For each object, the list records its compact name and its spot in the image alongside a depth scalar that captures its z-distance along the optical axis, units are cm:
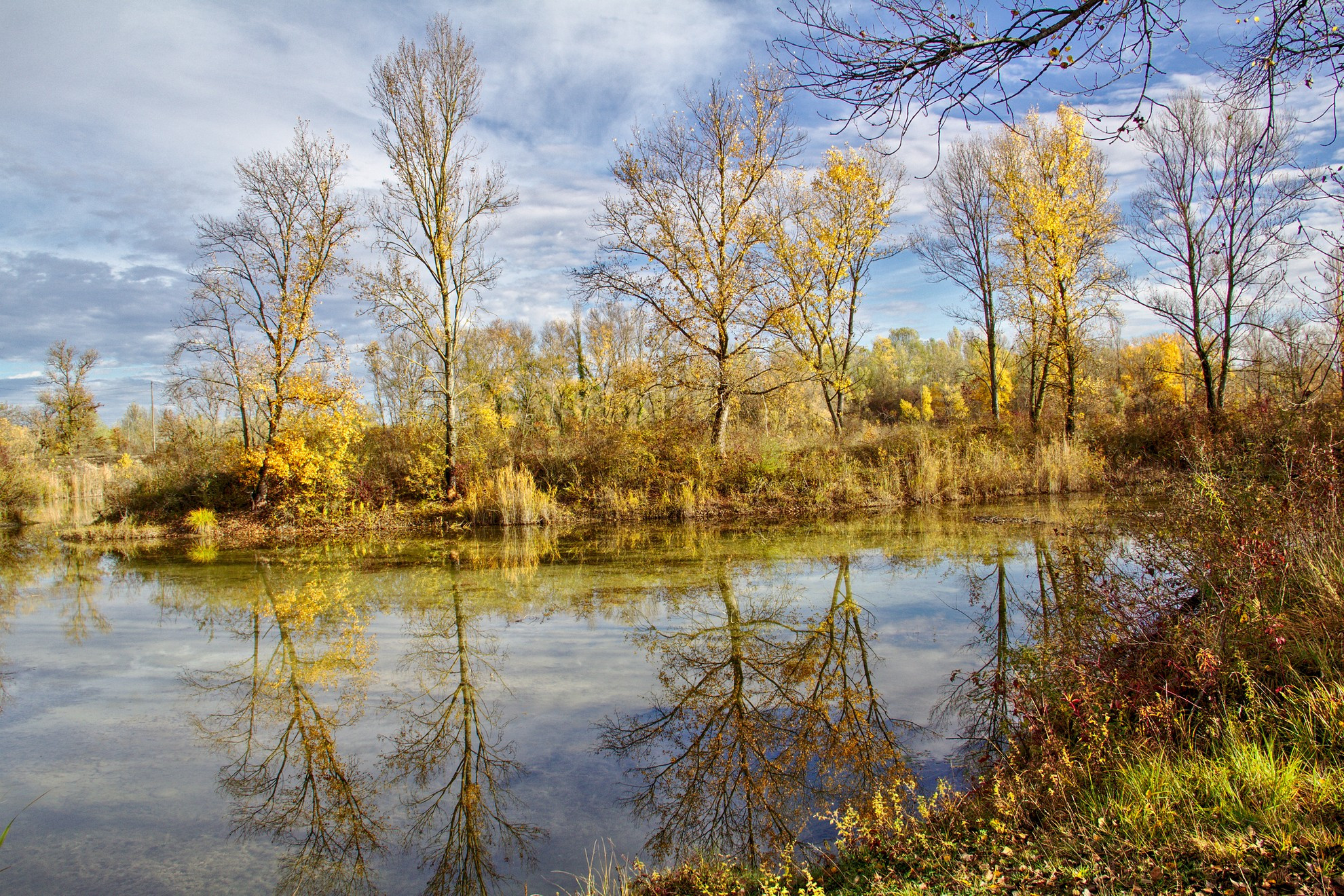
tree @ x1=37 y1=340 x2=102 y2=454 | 3538
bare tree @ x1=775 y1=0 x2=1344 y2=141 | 360
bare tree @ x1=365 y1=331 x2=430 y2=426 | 1991
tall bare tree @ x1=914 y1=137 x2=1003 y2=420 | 2452
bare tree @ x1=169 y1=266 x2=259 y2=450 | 1758
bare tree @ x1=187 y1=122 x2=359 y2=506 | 1777
